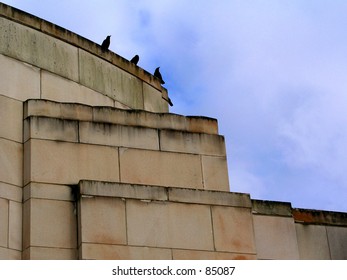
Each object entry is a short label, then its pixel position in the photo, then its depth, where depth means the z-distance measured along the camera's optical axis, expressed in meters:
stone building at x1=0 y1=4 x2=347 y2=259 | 17.62
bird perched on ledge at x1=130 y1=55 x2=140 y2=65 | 23.27
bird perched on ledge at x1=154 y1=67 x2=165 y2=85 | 24.02
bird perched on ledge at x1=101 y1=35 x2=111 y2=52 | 21.50
